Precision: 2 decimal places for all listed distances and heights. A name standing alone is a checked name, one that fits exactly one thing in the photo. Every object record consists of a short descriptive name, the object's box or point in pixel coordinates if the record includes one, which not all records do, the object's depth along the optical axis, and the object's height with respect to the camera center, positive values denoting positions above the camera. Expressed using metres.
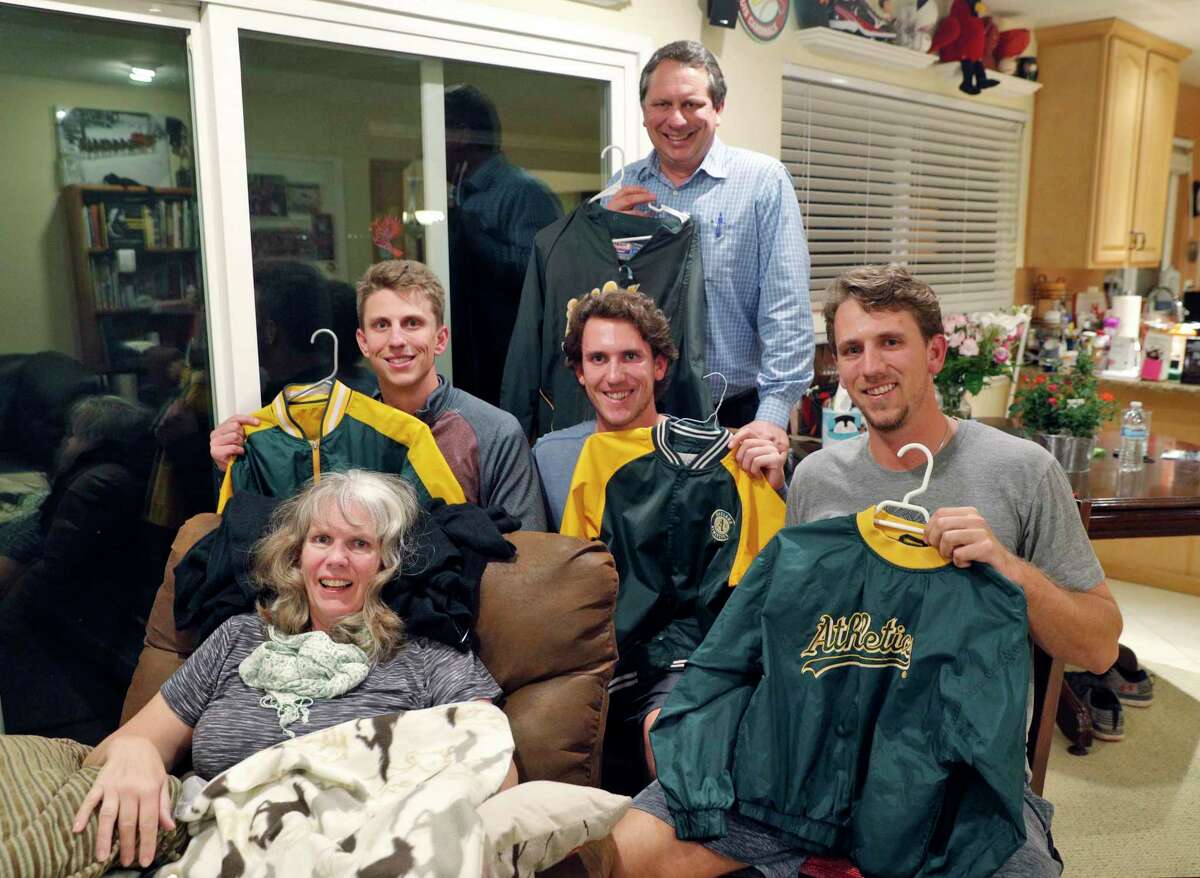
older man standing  2.52 +0.16
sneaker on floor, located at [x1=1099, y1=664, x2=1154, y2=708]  3.32 -1.36
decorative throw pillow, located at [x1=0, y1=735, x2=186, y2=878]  1.33 -0.74
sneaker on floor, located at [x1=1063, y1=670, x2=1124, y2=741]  3.09 -1.33
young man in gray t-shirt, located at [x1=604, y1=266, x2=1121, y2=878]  1.52 -0.36
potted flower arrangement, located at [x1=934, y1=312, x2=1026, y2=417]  3.28 -0.25
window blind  4.04 +0.45
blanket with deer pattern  1.25 -0.74
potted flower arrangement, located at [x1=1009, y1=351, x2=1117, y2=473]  3.00 -0.39
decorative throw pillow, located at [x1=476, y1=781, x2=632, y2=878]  1.32 -0.74
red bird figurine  4.32 +1.09
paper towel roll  5.38 -0.16
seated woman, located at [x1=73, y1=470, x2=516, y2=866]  1.64 -0.65
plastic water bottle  3.12 -0.51
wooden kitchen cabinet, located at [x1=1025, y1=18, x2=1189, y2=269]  4.95 +0.75
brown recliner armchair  1.75 -0.67
